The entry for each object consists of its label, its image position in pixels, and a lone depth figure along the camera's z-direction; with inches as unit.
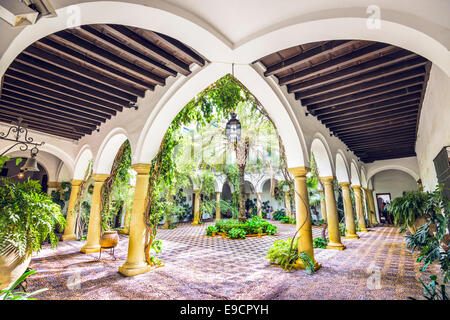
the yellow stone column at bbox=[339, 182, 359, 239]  359.6
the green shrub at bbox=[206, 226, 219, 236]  414.3
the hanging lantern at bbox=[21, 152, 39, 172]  192.2
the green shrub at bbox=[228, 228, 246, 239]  377.4
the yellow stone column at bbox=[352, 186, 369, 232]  432.5
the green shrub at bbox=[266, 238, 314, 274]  182.6
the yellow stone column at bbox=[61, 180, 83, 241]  321.1
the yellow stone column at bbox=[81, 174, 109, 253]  258.2
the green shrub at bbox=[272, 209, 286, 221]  756.0
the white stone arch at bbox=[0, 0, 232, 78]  85.0
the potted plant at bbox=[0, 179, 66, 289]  98.4
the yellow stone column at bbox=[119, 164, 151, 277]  176.6
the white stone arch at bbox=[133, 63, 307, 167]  159.9
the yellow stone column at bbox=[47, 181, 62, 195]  419.9
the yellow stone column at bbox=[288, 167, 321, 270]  193.3
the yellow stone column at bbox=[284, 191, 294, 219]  668.1
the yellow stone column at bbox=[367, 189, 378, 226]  561.2
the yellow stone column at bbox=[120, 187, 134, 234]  402.7
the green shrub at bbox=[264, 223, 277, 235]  416.5
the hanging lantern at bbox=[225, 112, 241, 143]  165.0
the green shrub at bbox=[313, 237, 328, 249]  277.2
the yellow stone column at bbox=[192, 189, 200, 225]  619.8
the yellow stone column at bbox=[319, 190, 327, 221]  518.8
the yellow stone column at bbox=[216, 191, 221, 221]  667.6
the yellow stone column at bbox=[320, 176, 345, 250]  272.8
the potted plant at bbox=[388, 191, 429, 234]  231.5
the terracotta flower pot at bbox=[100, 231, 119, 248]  211.0
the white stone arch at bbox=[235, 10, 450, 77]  92.2
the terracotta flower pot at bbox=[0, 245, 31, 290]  100.2
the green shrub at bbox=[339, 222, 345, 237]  379.9
